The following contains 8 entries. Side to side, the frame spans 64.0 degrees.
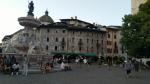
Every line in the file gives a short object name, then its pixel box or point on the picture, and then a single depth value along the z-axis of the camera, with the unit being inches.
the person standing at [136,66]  552.1
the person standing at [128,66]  385.1
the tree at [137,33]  697.9
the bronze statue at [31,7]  687.2
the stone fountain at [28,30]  641.6
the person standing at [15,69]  410.1
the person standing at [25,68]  404.8
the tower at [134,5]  1164.7
